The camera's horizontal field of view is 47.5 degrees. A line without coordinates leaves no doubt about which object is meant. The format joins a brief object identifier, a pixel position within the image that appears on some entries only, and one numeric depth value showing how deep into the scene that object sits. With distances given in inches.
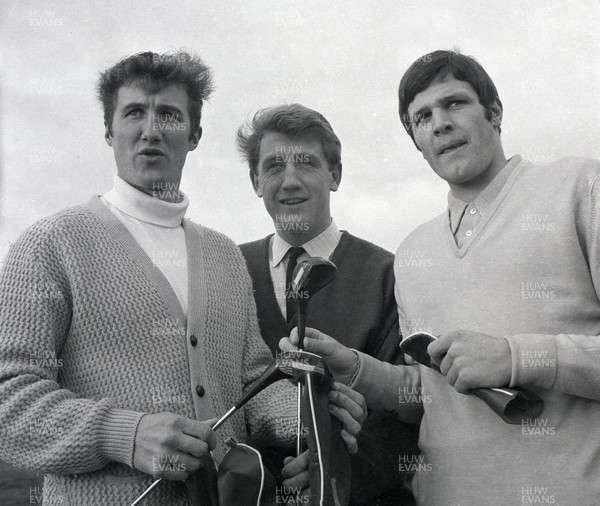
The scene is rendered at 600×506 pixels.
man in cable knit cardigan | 67.0
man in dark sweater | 100.0
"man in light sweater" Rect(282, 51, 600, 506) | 76.5
